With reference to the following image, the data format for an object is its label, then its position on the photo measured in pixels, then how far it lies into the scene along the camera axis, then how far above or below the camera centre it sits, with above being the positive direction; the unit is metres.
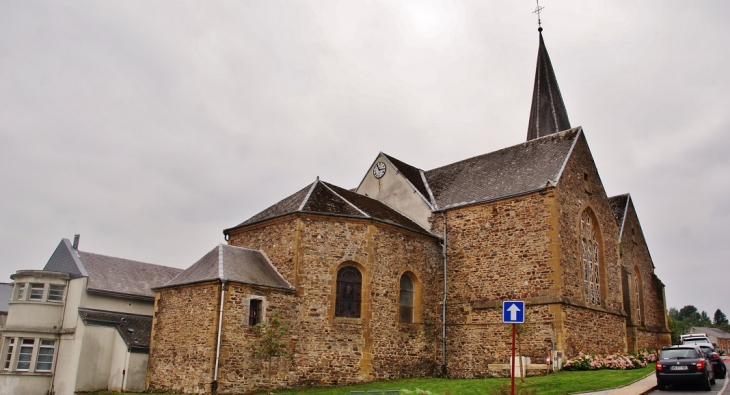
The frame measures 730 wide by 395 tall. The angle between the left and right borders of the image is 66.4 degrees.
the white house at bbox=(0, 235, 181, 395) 24.03 -0.50
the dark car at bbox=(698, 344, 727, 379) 19.86 -0.76
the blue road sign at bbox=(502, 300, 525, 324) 11.73 +0.51
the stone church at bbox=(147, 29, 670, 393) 20.00 +1.96
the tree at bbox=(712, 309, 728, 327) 158.62 +7.10
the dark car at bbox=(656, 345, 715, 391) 15.45 -0.71
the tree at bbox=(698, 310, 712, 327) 155.95 +6.64
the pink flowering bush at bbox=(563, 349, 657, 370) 20.69 -0.83
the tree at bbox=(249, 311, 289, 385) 19.00 -0.38
